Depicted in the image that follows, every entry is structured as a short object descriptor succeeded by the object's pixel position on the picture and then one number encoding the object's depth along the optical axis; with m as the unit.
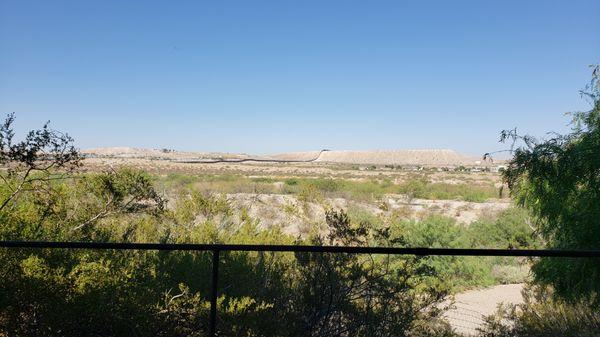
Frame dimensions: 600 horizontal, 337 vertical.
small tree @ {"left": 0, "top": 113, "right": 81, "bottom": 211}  6.13
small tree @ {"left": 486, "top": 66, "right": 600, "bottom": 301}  6.59
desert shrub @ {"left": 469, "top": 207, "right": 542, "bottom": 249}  15.12
